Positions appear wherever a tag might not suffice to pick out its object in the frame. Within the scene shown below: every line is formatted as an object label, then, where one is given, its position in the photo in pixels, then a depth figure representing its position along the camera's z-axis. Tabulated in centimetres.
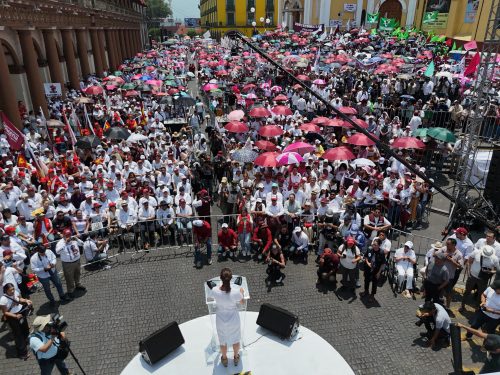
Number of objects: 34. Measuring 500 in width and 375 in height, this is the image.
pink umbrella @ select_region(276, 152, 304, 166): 1158
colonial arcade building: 1803
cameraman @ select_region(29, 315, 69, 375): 584
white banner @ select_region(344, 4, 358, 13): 5975
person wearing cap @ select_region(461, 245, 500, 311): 787
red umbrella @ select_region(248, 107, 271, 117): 1644
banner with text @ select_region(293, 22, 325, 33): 4957
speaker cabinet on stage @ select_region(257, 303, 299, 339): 672
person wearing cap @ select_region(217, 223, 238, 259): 997
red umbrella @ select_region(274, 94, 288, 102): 1994
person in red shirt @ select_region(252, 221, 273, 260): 980
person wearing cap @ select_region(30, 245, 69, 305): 796
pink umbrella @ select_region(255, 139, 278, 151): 1345
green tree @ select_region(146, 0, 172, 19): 14312
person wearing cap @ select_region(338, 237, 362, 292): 871
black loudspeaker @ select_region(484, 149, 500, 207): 966
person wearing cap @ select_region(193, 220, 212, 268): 976
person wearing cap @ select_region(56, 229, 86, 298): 843
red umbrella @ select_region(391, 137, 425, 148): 1275
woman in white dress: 557
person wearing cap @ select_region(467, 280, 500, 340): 688
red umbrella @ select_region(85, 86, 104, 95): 2066
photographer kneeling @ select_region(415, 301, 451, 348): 704
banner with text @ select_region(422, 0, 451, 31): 4059
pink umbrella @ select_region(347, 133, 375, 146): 1311
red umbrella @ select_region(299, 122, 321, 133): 1521
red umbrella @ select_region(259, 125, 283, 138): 1466
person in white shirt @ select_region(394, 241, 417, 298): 870
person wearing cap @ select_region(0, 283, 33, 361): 685
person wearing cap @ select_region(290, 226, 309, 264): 1000
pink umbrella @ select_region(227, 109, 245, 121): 1659
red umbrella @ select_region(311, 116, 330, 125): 1569
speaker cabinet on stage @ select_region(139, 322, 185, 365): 626
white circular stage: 620
